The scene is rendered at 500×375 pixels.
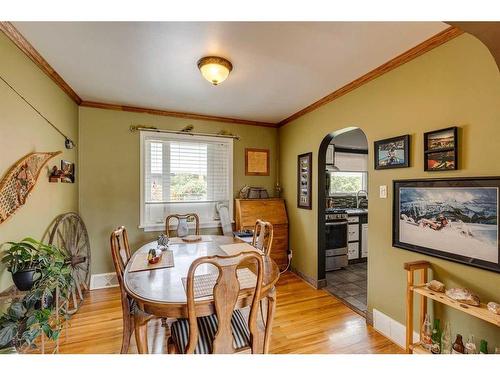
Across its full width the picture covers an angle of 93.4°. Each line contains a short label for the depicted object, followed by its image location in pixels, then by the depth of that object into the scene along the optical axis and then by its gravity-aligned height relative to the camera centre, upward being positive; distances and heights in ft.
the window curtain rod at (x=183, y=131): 10.91 +2.75
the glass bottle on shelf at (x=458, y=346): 4.94 -3.32
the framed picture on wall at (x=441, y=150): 5.38 +0.93
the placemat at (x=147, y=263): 5.69 -1.94
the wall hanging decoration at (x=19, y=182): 5.15 +0.11
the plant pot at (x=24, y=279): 4.96 -1.95
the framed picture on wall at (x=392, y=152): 6.49 +1.06
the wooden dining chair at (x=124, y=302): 5.50 -2.75
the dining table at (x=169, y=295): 4.10 -1.99
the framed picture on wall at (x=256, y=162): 13.01 +1.46
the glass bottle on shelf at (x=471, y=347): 4.74 -3.21
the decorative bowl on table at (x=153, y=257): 6.04 -1.84
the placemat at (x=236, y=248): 7.05 -1.89
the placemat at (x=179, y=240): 8.18 -1.89
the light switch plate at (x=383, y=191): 7.18 -0.08
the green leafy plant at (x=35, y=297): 4.41 -2.34
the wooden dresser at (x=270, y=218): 11.99 -1.55
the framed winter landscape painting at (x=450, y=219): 4.78 -0.70
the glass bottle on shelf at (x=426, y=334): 5.44 -3.42
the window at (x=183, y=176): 11.21 +0.57
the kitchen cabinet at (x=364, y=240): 13.51 -3.00
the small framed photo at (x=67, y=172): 7.91 +0.55
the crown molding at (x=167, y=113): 10.32 +3.61
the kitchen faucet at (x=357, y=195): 16.67 -0.48
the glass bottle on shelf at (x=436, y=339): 5.26 -3.46
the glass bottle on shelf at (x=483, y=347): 4.57 -3.09
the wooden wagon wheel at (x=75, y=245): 7.92 -2.27
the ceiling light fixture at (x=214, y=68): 6.50 +3.36
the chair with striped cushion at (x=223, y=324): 3.91 -2.39
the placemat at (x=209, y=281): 4.42 -1.97
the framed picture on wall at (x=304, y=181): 10.90 +0.34
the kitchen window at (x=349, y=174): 16.20 +0.99
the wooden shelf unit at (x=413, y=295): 5.34 -2.39
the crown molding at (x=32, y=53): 5.31 +3.56
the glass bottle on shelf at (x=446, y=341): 5.26 -3.44
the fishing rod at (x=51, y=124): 5.55 +2.01
